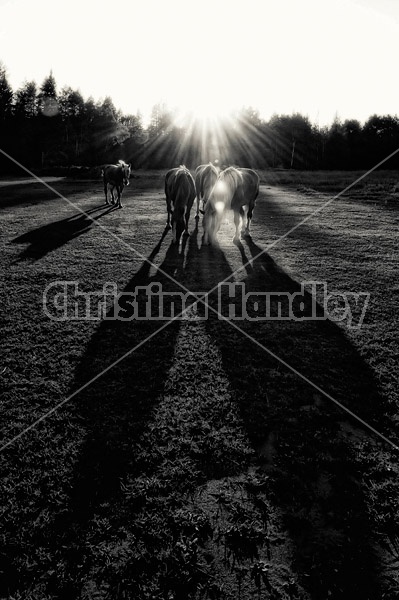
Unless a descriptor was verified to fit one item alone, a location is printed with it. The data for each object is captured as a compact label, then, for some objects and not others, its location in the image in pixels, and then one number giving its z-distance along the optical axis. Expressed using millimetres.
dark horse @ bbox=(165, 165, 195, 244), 8805
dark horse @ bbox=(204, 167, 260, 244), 8812
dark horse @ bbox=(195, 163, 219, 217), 10188
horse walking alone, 15555
